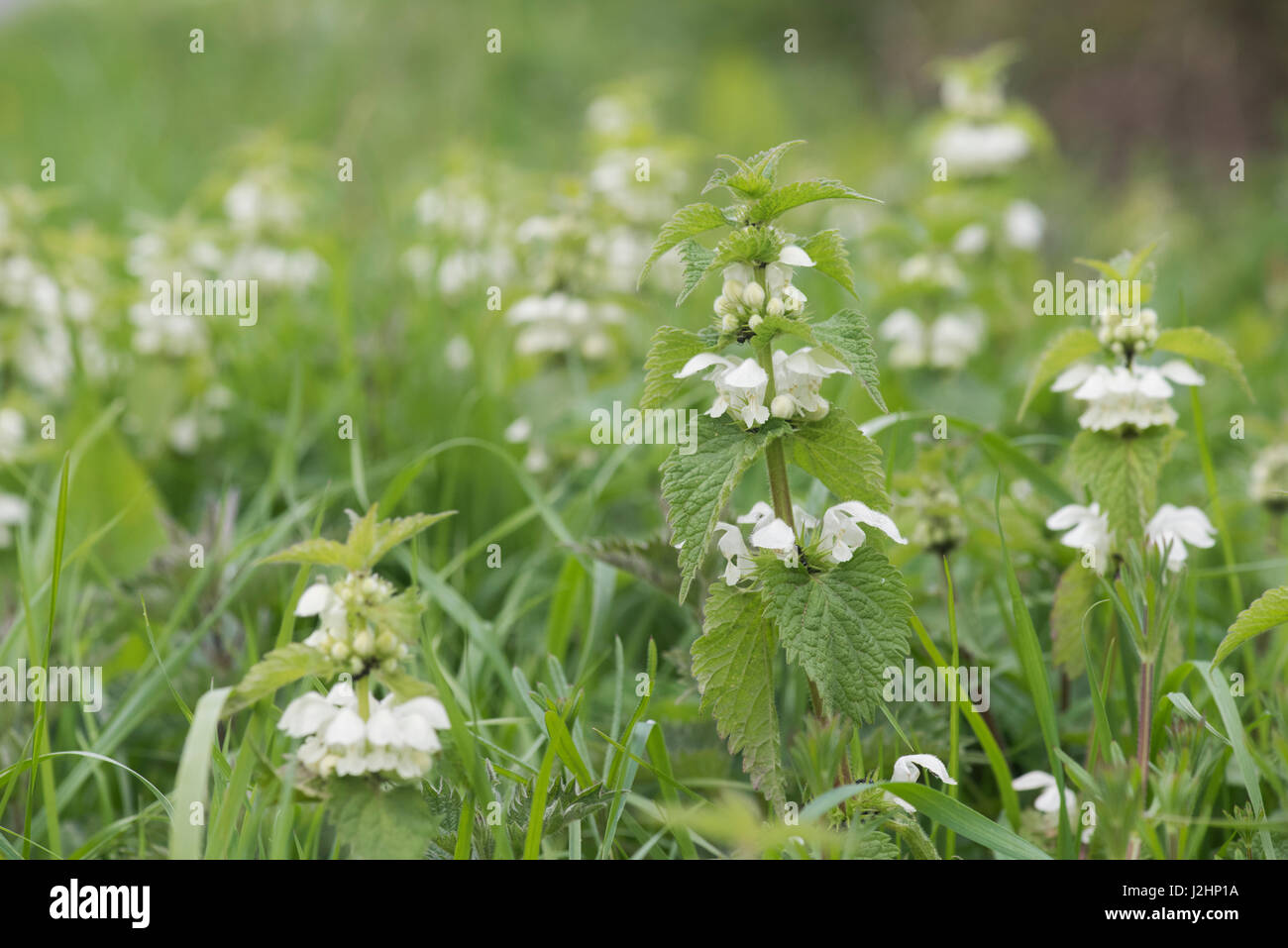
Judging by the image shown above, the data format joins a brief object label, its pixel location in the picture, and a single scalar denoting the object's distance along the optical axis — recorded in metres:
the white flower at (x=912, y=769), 1.37
